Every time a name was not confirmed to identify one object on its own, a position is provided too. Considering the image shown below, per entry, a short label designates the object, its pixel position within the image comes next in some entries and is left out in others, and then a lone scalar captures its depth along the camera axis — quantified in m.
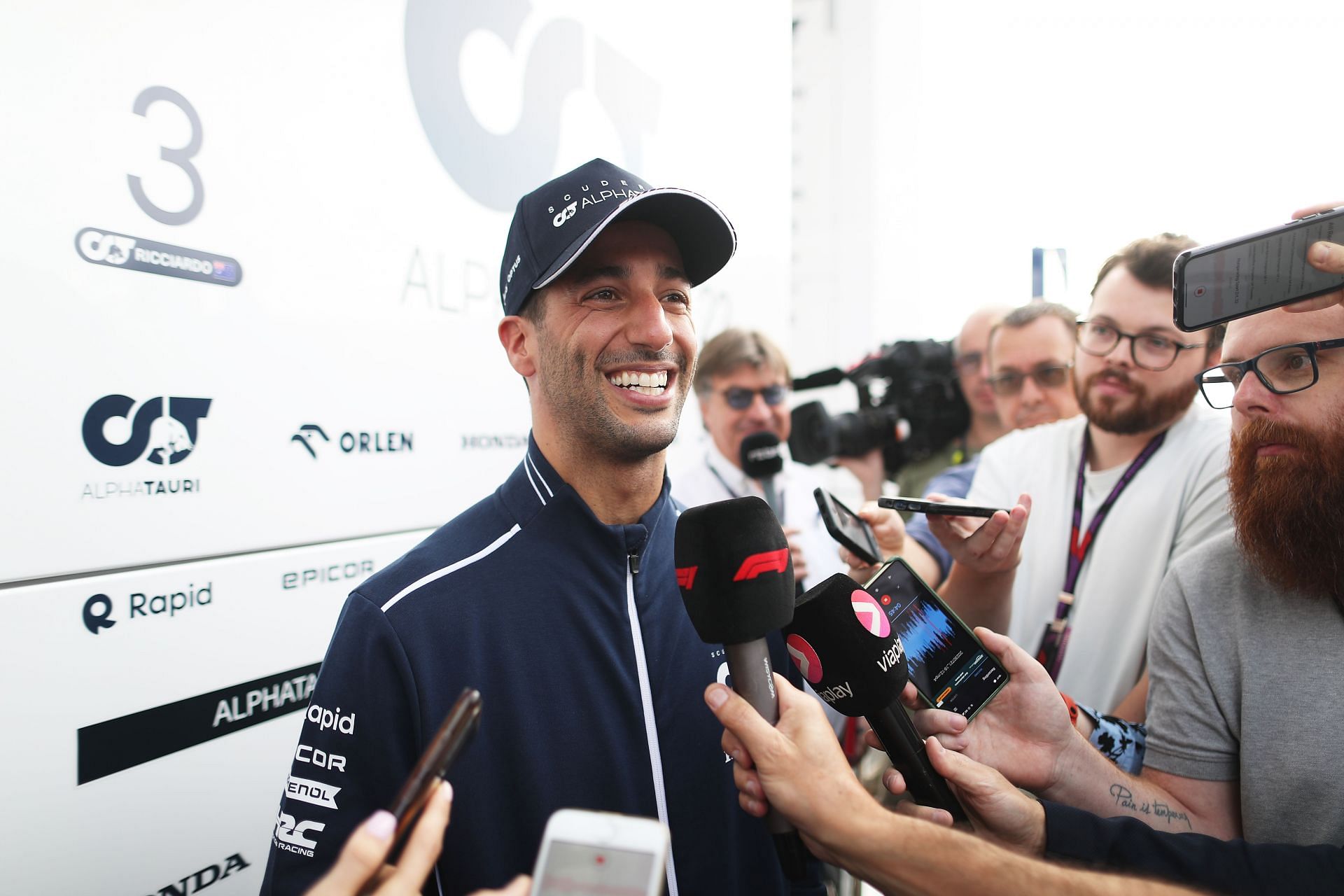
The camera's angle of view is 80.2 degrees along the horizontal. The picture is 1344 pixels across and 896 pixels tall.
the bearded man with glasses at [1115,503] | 1.89
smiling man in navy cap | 1.09
